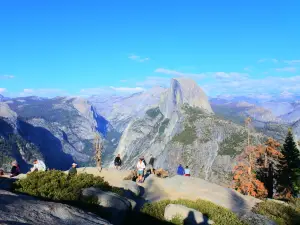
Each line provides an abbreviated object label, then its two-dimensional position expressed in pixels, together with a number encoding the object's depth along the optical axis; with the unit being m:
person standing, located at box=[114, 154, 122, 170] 33.43
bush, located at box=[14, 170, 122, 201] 16.12
